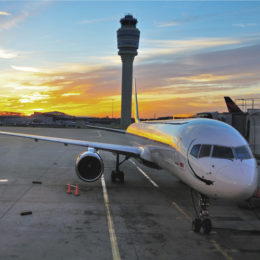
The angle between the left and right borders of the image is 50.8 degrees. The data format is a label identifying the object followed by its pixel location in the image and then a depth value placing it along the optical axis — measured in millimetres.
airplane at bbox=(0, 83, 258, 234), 7121
